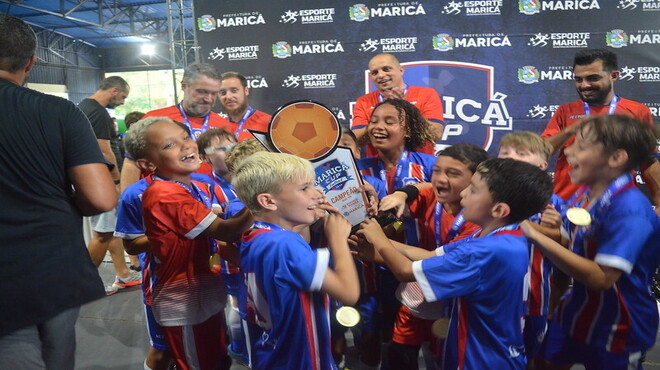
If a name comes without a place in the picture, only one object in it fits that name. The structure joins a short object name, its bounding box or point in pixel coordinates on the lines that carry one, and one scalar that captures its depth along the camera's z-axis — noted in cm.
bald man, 382
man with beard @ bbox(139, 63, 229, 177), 367
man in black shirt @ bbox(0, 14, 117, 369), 146
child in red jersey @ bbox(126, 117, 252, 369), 198
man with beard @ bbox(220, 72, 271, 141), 415
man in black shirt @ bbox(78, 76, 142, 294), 434
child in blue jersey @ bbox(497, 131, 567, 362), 201
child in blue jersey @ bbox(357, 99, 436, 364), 261
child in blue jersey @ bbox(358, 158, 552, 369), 158
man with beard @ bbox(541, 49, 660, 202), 333
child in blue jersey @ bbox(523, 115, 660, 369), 168
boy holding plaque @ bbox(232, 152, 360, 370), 148
